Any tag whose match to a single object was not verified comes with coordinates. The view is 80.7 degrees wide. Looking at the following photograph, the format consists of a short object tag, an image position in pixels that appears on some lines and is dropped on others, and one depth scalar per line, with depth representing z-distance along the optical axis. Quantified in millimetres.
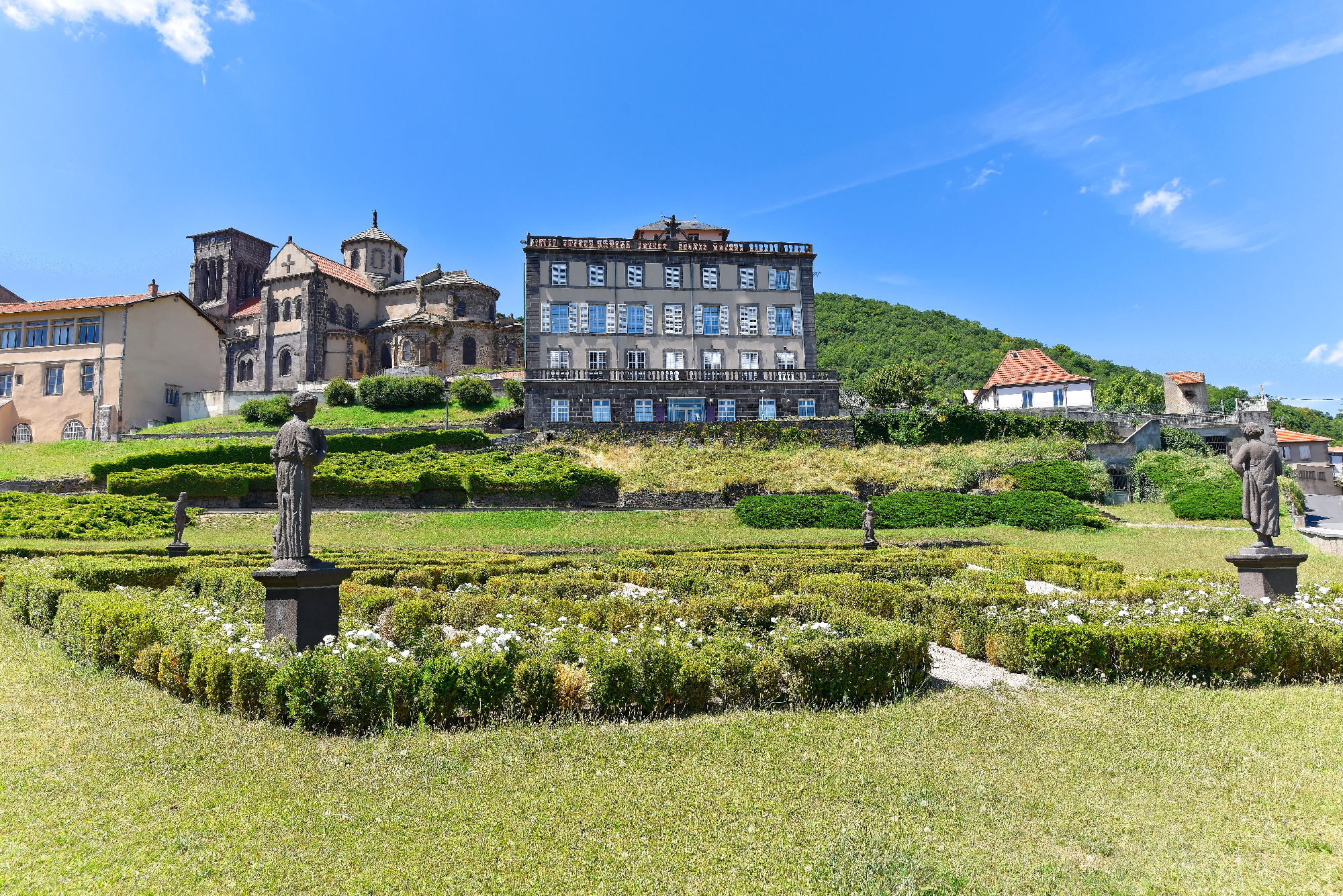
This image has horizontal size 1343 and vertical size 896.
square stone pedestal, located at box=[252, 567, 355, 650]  8656
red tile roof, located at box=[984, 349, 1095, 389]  52156
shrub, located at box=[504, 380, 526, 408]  45969
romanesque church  56750
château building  42094
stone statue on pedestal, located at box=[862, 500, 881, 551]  22656
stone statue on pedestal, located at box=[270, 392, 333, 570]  8867
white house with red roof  50625
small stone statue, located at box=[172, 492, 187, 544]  20125
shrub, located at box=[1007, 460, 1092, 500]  33656
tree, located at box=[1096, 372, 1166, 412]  71375
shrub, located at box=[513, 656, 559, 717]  7707
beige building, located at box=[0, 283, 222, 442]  45938
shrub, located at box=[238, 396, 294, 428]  44625
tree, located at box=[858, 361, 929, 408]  52719
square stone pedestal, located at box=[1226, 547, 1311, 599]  12008
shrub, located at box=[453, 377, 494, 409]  46250
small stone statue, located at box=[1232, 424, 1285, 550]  12227
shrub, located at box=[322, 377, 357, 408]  47344
